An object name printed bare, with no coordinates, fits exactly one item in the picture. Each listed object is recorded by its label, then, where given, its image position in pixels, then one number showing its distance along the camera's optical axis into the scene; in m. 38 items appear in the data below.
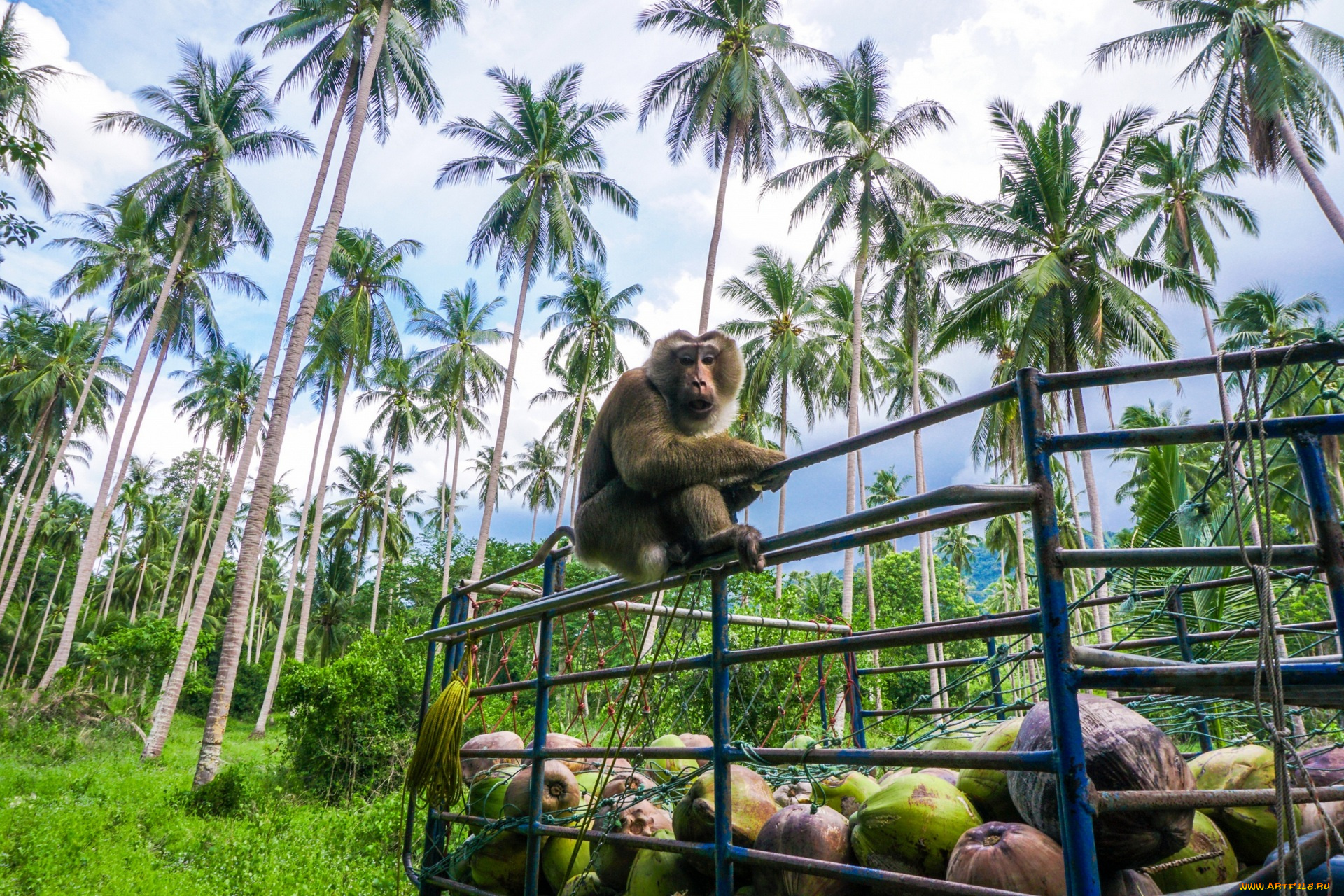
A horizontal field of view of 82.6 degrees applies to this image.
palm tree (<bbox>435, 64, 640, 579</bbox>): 24.64
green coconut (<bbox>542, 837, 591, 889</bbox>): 3.38
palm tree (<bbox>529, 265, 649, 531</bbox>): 29.81
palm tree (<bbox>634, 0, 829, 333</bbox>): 21.23
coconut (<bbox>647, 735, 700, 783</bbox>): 3.86
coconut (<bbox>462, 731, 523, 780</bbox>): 4.34
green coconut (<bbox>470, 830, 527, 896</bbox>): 3.67
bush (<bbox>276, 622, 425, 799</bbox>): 15.62
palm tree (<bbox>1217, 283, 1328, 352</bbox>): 26.84
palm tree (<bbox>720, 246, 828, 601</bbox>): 27.89
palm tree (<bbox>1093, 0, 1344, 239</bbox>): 17.92
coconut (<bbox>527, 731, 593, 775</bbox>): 3.87
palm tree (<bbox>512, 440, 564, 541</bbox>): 41.00
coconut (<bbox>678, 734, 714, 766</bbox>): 3.85
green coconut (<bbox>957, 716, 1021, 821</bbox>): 2.41
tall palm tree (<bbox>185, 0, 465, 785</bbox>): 14.11
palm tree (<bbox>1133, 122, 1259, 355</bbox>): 23.95
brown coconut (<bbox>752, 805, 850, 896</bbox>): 2.31
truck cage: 1.60
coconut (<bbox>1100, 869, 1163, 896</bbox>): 1.89
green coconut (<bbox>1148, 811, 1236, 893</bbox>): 2.07
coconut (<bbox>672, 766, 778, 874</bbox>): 2.74
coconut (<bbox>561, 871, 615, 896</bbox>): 3.27
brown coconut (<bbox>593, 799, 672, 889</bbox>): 3.24
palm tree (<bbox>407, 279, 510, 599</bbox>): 30.09
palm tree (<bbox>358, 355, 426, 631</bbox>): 33.53
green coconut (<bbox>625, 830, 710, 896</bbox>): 2.87
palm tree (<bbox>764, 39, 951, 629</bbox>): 23.17
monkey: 3.18
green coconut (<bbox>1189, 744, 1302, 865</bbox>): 2.22
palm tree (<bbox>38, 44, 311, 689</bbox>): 22.62
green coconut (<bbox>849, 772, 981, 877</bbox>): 2.26
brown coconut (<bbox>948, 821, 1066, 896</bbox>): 1.85
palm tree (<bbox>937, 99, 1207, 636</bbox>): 19.72
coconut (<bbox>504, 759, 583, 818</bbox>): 3.66
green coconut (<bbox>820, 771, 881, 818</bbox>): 2.95
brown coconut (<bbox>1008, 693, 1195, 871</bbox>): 1.83
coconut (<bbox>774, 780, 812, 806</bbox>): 3.09
